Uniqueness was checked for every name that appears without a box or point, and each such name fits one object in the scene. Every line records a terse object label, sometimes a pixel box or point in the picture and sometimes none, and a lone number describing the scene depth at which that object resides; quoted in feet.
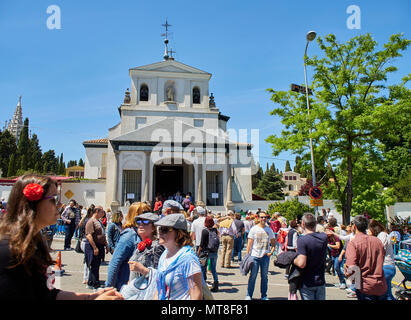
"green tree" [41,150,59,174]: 206.18
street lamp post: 51.78
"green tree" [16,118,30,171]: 161.03
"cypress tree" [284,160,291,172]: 287.48
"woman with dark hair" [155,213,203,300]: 8.29
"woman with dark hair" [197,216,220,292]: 22.50
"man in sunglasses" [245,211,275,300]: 20.03
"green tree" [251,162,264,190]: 217.56
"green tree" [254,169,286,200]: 164.35
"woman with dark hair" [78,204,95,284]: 20.98
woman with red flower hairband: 5.51
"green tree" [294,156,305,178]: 59.64
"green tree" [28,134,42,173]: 168.72
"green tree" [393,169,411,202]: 91.20
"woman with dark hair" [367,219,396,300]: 16.42
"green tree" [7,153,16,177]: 154.92
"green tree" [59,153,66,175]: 216.13
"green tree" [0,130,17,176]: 169.37
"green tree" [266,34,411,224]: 50.75
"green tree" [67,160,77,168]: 317.18
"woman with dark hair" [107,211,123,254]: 19.05
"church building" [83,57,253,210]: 82.94
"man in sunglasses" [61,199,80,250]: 37.14
